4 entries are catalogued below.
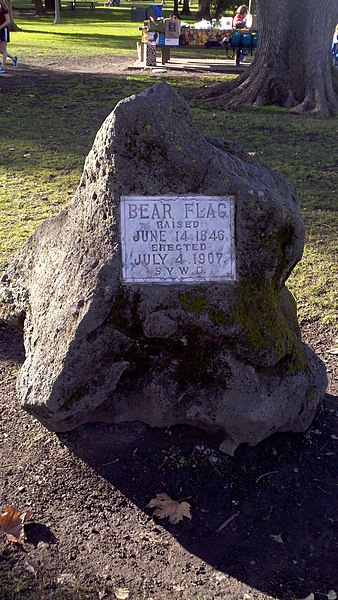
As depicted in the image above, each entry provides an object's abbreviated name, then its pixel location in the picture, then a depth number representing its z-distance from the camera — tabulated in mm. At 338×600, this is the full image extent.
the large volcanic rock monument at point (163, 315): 3350
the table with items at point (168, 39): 19609
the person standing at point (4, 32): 16386
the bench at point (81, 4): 48019
